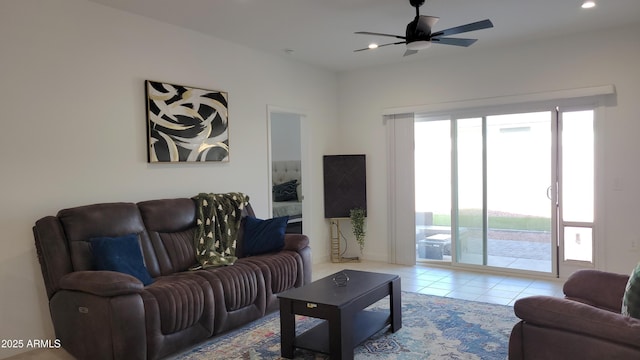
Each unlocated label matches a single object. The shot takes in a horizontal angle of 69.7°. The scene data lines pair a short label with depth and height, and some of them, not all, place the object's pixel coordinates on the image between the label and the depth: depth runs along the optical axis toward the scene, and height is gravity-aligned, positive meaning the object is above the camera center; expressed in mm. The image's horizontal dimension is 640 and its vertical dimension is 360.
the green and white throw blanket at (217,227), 4023 -506
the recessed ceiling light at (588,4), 3982 +1412
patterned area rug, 3184 -1271
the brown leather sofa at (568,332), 1964 -758
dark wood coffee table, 2928 -947
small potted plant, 6285 -698
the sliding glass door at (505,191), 5324 -296
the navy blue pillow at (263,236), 4383 -614
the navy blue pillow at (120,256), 3230 -579
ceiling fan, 3535 +1092
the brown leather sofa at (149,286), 2863 -810
